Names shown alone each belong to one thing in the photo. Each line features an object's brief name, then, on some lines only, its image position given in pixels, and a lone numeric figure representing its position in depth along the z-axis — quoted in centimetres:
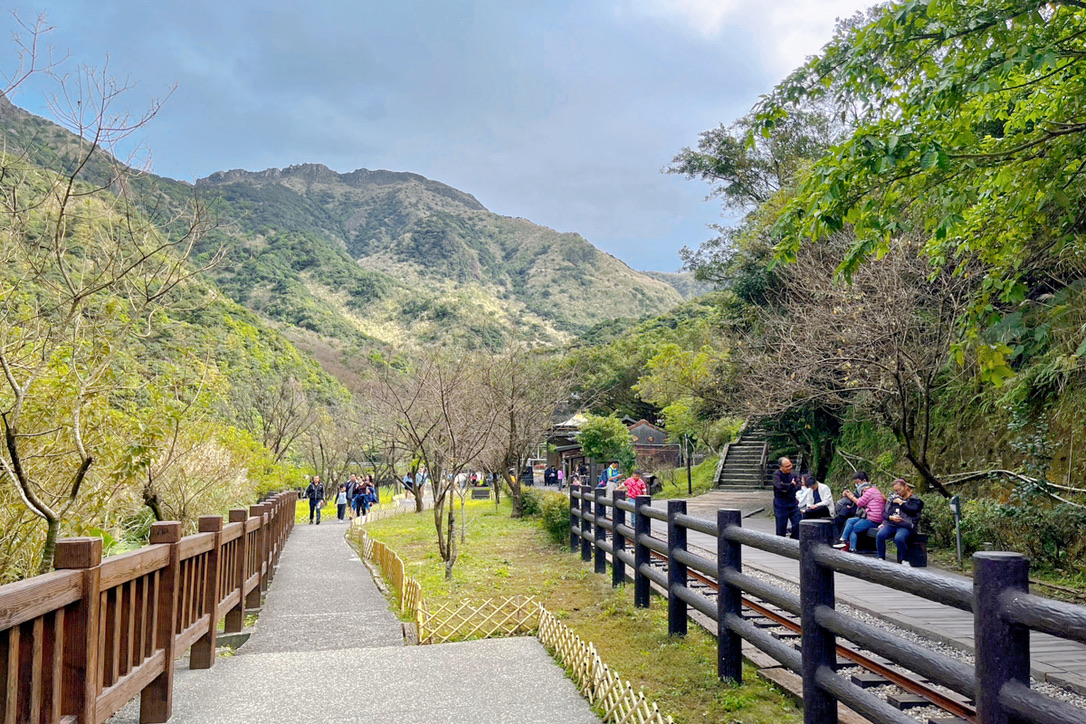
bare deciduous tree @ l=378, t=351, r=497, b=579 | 1247
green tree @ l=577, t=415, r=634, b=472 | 3047
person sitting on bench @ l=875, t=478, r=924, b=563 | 1002
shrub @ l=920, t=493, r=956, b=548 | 1141
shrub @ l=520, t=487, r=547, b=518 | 1983
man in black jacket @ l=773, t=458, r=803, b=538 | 1352
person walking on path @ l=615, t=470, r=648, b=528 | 1416
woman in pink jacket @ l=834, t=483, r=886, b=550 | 1102
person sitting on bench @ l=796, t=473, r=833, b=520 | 1247
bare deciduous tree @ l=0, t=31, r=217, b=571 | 555
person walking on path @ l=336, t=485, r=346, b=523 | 2952
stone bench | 1004
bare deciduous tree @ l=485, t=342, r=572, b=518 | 2241
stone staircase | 2750
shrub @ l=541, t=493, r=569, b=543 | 1448
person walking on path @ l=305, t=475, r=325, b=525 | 2594
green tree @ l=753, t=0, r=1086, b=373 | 513
